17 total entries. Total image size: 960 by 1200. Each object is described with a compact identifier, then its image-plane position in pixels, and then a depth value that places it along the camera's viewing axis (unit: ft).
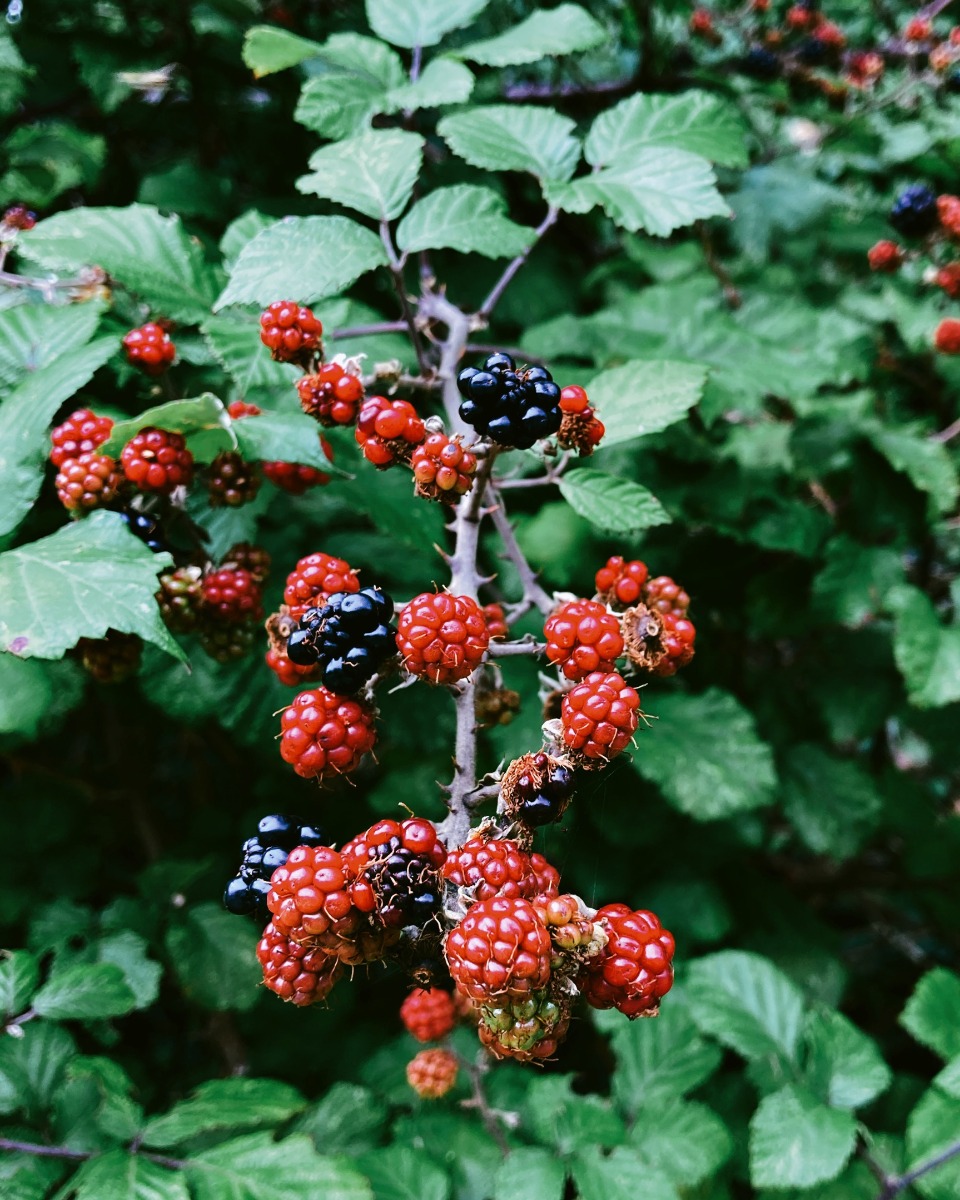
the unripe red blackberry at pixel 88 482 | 0.87
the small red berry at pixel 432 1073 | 0.99
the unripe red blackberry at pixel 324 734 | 0.74
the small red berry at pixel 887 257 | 1.36
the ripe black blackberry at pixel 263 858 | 0.75
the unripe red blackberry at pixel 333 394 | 0.84
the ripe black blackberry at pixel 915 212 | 1.27
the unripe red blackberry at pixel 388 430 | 0.80
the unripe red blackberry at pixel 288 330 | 0.85
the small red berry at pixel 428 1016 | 0.97
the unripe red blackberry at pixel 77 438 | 0.88
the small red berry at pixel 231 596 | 0.89
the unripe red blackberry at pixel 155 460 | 0.86
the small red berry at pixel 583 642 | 0.75
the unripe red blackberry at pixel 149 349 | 0.95
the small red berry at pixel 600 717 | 0.71
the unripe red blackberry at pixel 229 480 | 0.92
